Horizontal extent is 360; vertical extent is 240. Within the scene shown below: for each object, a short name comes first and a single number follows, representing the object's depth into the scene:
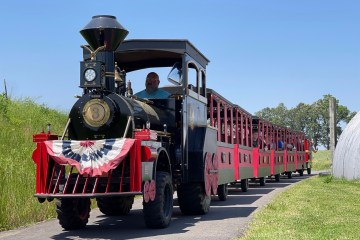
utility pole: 26.48
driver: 10.95
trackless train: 8.52
